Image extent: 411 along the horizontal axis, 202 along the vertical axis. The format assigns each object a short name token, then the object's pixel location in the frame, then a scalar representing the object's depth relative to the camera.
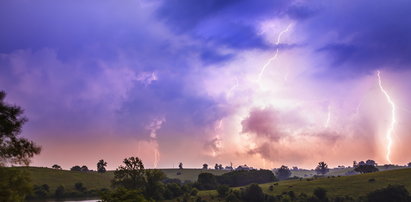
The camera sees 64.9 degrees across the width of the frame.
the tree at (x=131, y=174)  96.69
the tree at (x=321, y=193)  92.30
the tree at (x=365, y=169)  182.45
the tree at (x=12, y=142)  33.81
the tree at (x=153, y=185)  98.12
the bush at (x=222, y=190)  102.06
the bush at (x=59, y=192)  124.81
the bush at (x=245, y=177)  157.00
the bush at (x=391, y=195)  82.88
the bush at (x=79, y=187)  138.99
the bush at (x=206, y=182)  132.25
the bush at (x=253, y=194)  95.69
